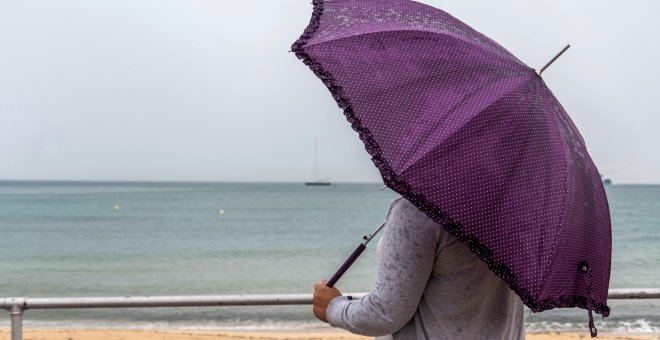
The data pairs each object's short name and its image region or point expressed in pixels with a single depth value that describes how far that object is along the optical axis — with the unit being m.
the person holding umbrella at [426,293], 1.83
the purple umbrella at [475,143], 1.78
